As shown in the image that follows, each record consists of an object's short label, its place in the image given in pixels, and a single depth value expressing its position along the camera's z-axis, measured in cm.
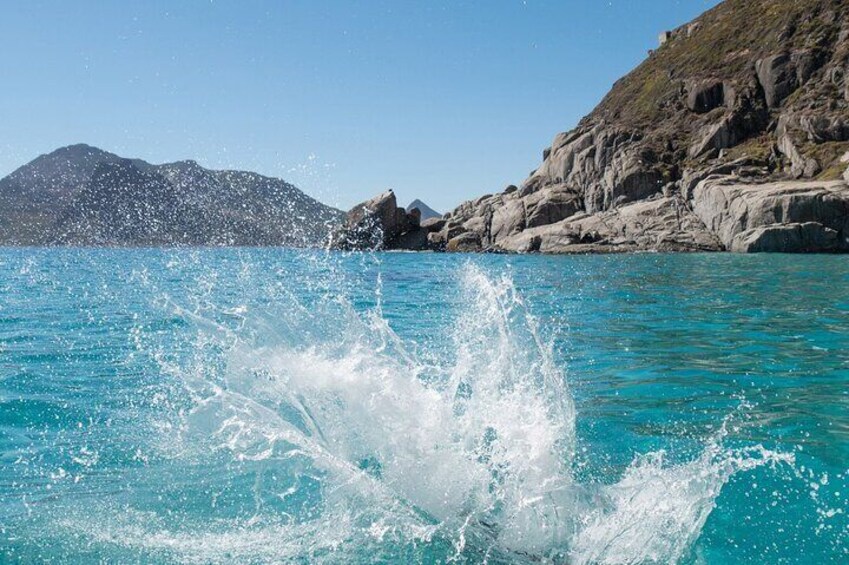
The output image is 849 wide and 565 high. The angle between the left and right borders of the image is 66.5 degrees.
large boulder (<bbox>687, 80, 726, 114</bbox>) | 9481
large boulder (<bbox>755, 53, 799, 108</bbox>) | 8744
